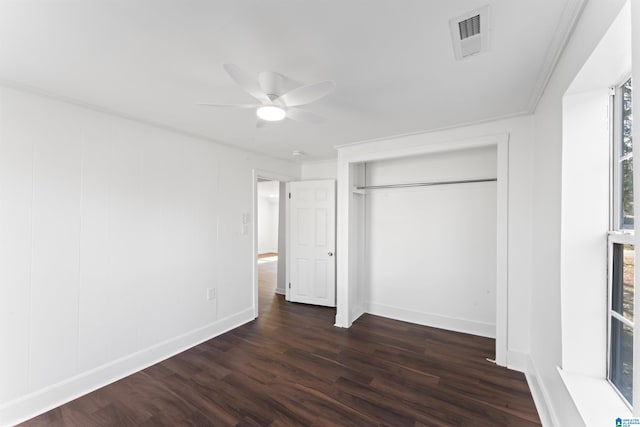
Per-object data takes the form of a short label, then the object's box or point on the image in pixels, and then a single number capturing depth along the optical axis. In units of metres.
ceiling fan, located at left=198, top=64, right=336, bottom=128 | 1.51
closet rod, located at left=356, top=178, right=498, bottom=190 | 3.25
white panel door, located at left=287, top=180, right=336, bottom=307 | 4.22
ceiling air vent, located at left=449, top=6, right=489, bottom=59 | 1.27
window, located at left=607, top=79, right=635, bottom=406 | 1.27
